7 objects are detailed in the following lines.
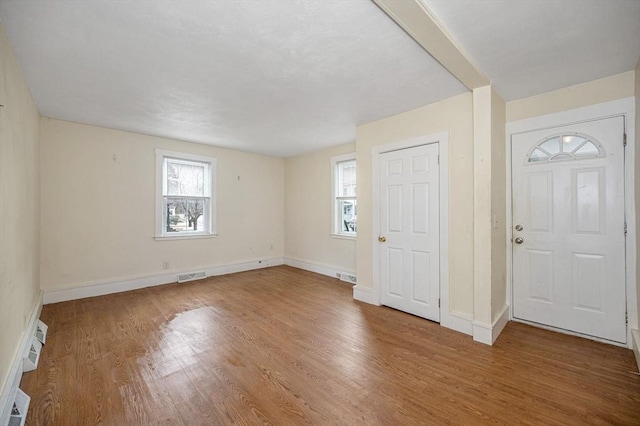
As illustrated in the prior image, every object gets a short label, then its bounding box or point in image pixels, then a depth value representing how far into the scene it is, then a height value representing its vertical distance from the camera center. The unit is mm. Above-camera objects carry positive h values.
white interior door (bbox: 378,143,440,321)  3178 -209
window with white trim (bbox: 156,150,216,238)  4680 +375
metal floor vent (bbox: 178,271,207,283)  4820 -1133
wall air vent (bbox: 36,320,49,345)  2596 -1187
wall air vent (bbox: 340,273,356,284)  4875 -1176
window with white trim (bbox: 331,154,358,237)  5176 +367
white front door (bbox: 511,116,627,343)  2582 -147
